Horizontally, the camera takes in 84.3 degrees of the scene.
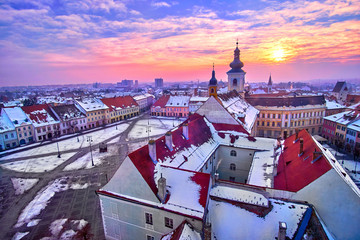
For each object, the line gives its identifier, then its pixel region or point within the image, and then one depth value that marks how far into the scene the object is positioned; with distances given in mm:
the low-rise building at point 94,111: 72875
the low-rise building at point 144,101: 108025
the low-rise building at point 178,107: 91000
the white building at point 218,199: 15344
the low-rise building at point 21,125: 54188
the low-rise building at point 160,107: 94188
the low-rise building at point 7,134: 50531
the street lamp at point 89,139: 55638
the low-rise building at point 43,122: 57750
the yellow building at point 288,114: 58812
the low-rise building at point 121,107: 83188
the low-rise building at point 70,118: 64375
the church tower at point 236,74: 63156
